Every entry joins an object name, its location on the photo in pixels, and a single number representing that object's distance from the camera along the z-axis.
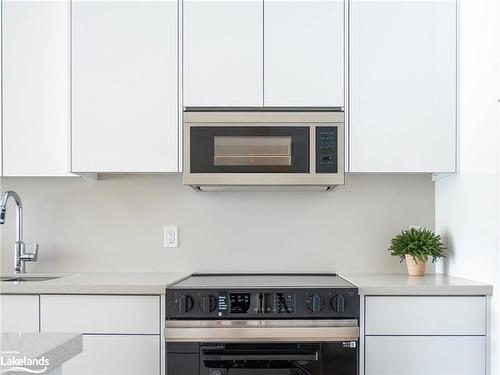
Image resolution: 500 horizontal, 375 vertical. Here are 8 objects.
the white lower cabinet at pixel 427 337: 2.06
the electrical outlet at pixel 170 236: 2.67
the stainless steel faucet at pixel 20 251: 2.56
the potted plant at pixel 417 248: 2.41
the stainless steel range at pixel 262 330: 1.99
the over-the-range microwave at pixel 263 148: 2.29
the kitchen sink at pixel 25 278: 2.52
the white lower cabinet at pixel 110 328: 2.06
